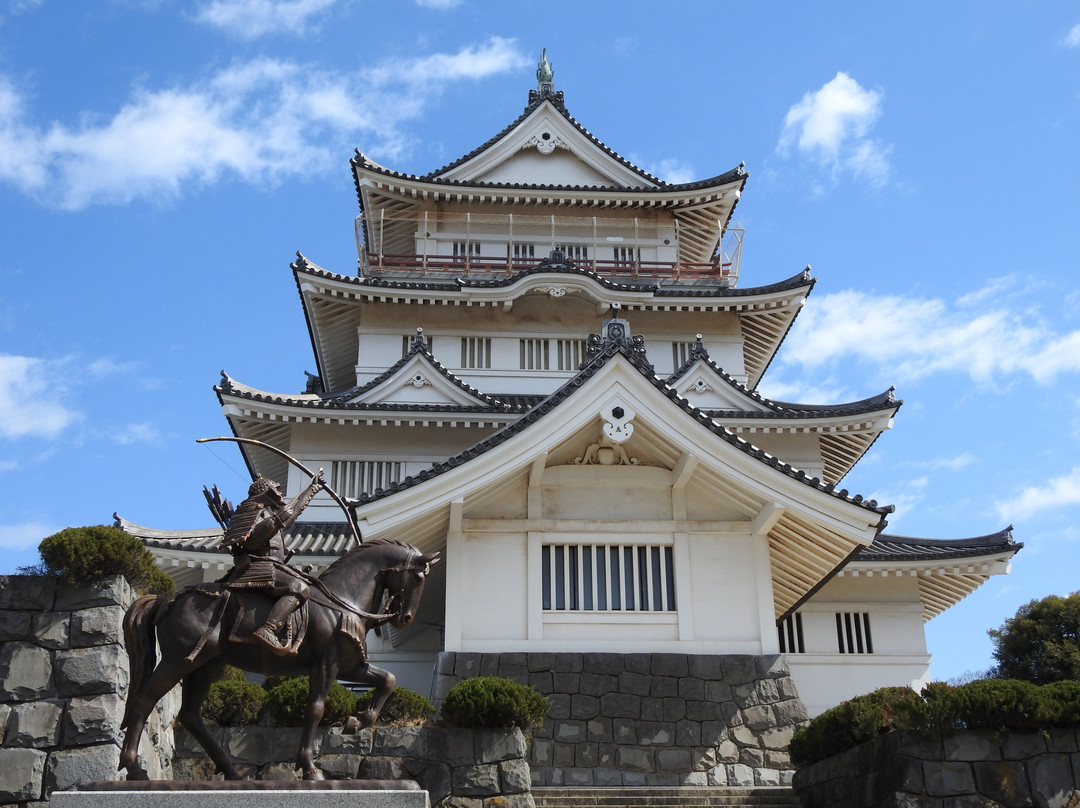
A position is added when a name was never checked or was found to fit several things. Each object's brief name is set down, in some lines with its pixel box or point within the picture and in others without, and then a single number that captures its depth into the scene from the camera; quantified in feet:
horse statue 26.61
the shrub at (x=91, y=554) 34.53
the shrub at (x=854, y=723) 35.94
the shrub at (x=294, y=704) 37.09
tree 71.82
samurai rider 27.48
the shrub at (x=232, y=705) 37.22
